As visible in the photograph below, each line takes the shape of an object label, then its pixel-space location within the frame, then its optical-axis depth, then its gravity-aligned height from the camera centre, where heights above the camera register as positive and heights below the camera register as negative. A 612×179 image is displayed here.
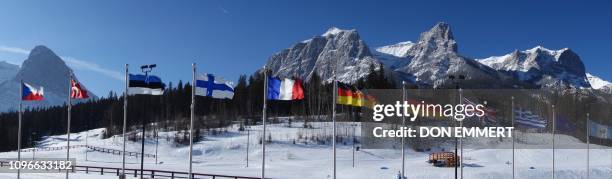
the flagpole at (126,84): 37.22 +1.58
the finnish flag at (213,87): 32.19 +1.27
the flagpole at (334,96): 33.97 +0.90
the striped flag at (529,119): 44.16 -0.38
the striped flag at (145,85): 36.59 +1.52
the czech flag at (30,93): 41.00 +1.10
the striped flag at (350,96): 36.56 +0.98
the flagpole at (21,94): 40.32 +0.98
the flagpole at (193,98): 31.43 +0.65
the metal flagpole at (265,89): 32.41 +1.20
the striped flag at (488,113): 43.19 +0.00
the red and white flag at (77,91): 40.00 +1.23
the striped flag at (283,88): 32.81 +1.27
